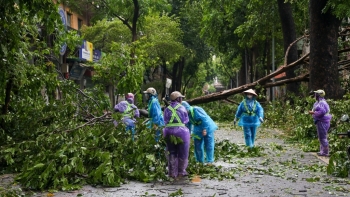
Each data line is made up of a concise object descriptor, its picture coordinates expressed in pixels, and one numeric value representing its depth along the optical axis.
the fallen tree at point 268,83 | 20.36
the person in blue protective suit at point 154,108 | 13.38
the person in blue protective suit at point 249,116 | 15.25
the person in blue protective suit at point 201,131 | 11.73
